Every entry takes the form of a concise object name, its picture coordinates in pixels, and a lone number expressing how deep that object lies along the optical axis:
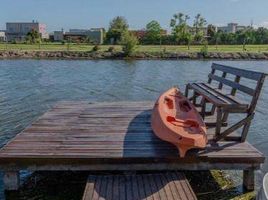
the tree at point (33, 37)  37.10
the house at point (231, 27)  94.39
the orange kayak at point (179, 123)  3.46
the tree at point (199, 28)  40.31
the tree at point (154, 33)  40.07
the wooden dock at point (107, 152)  3.47
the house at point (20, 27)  66.85
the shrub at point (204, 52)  25.41
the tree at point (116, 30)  39.74
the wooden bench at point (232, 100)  3.69
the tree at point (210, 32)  44.19
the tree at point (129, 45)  24.48
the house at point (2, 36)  56.90
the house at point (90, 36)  46.65
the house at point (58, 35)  53.29
